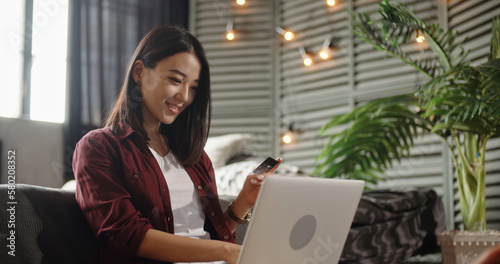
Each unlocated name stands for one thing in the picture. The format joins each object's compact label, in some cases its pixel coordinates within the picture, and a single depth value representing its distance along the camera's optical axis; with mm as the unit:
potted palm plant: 2023
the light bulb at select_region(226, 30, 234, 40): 3918
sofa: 1187
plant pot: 2041
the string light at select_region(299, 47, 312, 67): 3688
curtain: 2809
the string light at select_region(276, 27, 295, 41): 3816
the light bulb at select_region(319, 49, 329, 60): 3639
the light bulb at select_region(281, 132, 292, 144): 3715
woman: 1143
